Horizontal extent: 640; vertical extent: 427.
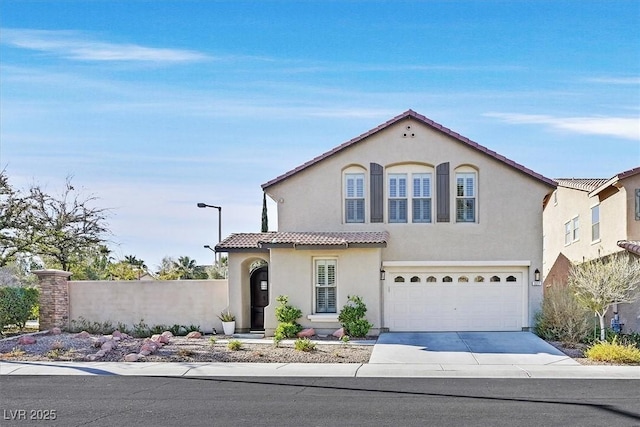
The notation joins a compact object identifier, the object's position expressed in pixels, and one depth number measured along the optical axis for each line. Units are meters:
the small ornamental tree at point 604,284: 21.38
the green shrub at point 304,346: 20.89
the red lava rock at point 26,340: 22.59
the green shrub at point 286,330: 24.16
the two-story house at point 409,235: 25.14
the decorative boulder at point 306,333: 24.14
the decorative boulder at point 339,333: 24.03
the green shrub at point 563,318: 22.36
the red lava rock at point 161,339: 22.47
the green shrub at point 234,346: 21.36
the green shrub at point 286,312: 24.61
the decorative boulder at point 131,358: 19.64
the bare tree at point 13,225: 27.56
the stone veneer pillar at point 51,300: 26.52
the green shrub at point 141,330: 25.70
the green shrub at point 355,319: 24.06
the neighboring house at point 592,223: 27.23
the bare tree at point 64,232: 29.45
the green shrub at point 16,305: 25.38
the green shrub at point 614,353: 18.69
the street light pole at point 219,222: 38.16
